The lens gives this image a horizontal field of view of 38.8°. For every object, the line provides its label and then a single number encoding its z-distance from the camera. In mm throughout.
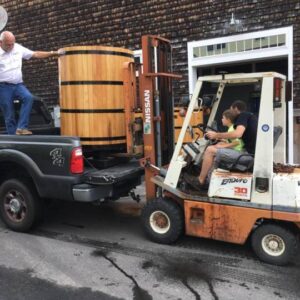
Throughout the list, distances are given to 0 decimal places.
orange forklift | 4320
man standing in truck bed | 5934
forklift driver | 4609
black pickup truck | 4992
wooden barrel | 5367
